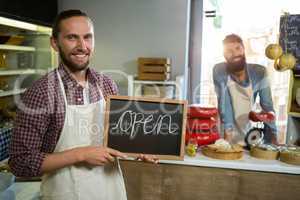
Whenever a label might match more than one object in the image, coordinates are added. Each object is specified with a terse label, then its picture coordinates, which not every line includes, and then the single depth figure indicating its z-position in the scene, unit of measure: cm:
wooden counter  138
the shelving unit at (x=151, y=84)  317
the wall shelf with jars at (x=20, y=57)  255
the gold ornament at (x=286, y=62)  179
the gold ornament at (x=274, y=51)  179
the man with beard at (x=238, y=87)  297
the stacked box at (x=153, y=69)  316
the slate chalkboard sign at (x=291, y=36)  205
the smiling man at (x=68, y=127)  101
